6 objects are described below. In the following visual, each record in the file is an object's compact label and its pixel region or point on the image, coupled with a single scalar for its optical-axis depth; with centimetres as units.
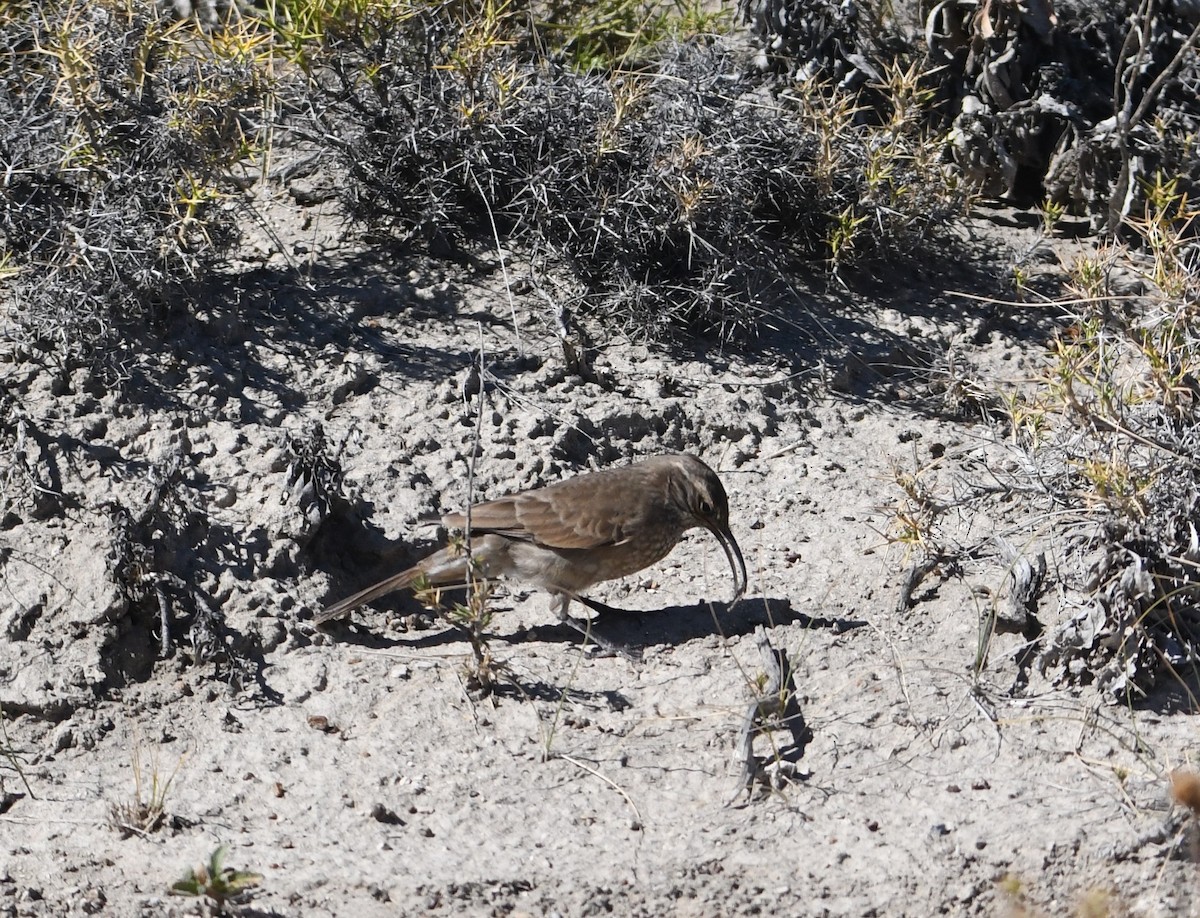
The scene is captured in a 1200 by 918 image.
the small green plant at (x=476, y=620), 1065
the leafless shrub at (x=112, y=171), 1273
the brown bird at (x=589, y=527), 1216
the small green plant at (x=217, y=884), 846
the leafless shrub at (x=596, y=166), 1436
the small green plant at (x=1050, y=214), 1551
